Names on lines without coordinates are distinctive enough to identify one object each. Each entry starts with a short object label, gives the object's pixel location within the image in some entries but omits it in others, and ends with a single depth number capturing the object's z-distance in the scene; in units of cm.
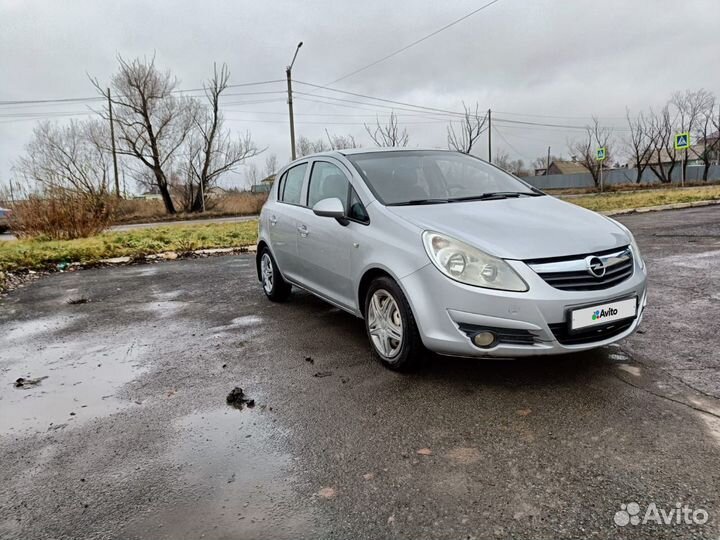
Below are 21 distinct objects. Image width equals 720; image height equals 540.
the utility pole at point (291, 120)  2254
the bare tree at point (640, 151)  4953
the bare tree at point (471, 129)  2927
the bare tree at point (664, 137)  4819
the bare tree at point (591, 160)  5119
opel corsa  308
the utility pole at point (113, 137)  3145
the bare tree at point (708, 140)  4603
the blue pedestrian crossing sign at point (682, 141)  2538
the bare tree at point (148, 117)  3061
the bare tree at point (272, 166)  4919
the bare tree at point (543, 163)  9615
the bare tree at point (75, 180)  1324
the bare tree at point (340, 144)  3253
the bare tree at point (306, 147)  3881
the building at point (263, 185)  4511
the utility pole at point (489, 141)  4001
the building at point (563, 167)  9131
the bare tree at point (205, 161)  3259
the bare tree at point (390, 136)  3003
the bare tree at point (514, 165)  5848
